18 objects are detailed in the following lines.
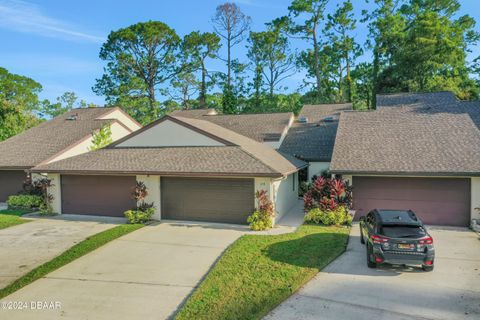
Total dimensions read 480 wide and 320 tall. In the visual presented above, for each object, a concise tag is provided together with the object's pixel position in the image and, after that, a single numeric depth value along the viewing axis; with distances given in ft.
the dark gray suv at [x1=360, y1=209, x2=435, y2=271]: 29.91
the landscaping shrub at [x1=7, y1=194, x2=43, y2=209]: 63.41
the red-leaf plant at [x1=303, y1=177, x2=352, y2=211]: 50.06
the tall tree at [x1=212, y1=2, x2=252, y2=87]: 165.27
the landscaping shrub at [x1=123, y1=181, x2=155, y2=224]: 52.75
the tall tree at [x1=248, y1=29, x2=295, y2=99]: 159.22
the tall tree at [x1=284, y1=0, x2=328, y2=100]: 150.10
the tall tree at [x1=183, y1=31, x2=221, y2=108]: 160.04
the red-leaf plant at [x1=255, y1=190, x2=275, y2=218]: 48.14
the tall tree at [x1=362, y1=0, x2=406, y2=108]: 133.90
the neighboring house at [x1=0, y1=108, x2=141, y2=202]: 69.67
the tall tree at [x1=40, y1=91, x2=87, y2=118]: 222.81
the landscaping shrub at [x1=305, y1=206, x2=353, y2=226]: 48.78
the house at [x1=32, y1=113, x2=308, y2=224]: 50.70
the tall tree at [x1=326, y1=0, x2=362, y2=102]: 149.07
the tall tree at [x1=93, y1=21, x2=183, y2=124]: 148.15
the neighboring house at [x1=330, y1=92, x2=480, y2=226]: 48.08
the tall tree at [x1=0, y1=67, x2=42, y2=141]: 114.45
